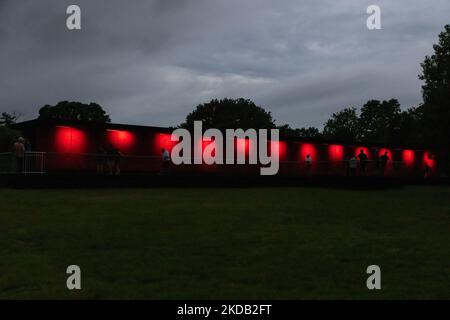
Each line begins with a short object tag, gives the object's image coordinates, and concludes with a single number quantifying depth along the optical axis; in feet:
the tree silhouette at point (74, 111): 270.05
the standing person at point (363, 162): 109.70
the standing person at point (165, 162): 95.14
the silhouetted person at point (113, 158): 88.79
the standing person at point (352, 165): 108.88
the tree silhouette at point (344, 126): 331.98
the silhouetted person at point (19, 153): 78.23
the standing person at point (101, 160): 90.68
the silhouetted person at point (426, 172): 138.96
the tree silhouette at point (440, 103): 101.40
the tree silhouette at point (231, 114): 253.44
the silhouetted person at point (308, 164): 111.45
